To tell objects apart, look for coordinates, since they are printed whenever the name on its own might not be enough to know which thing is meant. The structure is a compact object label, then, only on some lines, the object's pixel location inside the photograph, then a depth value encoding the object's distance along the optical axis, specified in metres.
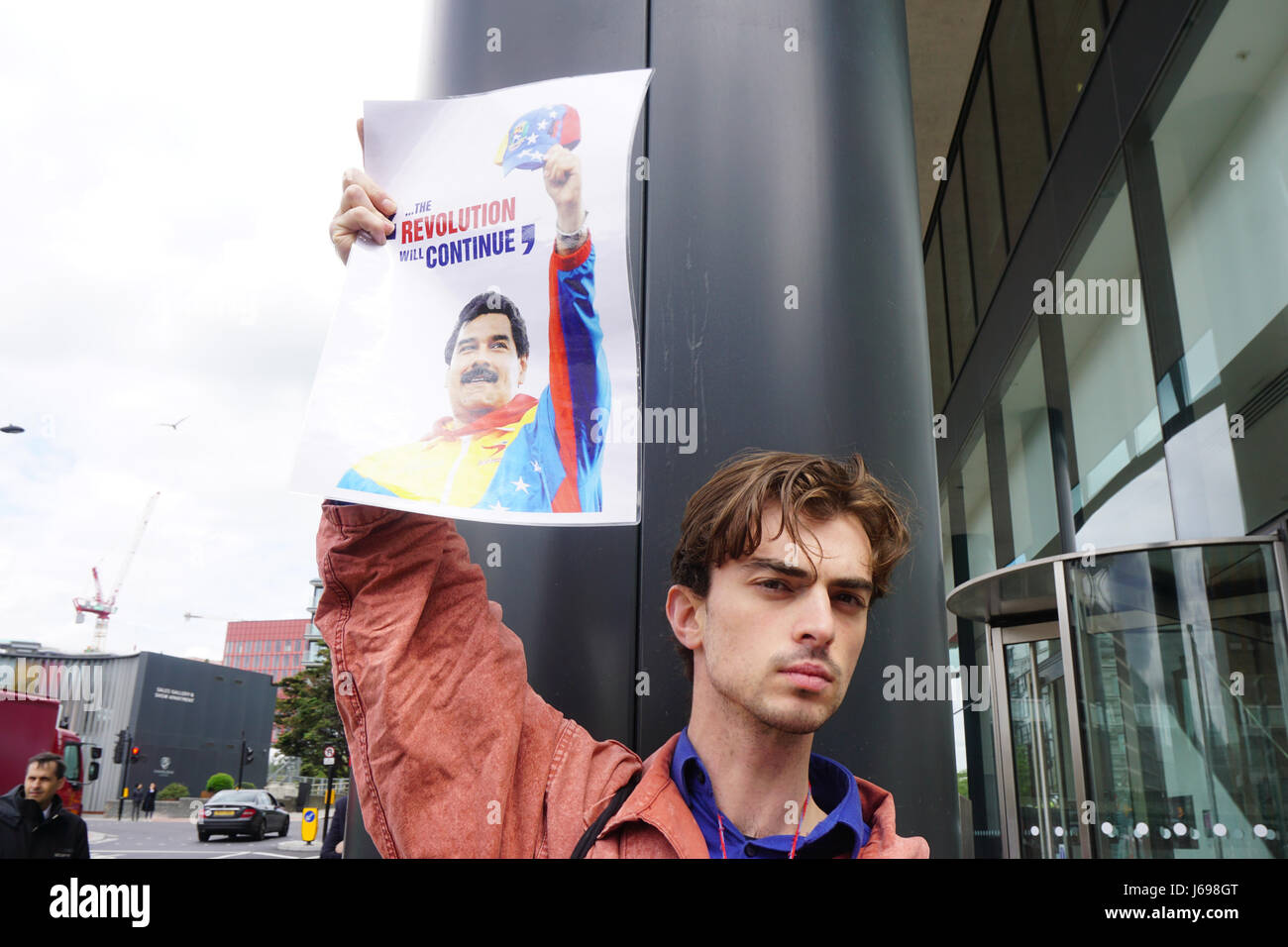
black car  23.09
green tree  36.23
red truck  10.71
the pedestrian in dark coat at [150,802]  32.23
